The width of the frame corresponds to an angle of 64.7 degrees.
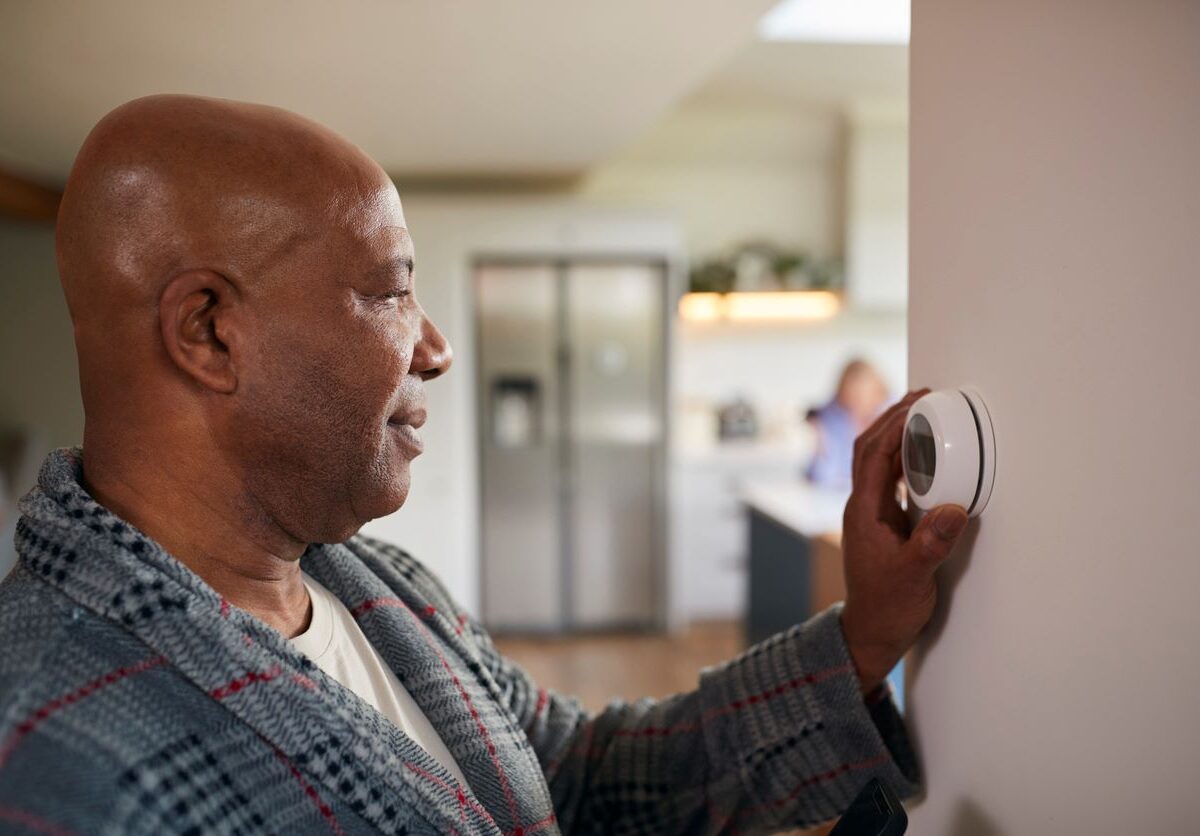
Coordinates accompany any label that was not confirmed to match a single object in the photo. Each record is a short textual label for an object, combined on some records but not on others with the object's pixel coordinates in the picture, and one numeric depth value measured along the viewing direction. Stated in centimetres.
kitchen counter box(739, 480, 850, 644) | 245
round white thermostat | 76
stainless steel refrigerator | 424
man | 62
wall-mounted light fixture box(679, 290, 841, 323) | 512
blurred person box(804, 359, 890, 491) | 370
